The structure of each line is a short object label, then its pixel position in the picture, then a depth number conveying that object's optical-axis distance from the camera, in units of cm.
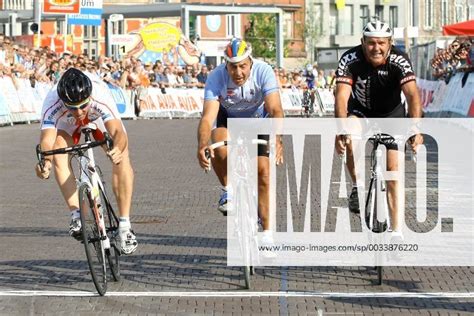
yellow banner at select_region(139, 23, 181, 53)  6019
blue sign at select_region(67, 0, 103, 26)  5159
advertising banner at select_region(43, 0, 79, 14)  4788
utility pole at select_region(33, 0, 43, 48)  4785
